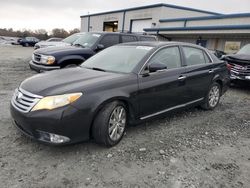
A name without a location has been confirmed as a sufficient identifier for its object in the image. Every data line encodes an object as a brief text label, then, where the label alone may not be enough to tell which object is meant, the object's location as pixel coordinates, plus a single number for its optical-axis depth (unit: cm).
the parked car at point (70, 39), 1017
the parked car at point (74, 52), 670
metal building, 1582
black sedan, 298
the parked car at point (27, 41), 3556
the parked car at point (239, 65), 767
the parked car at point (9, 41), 3994
